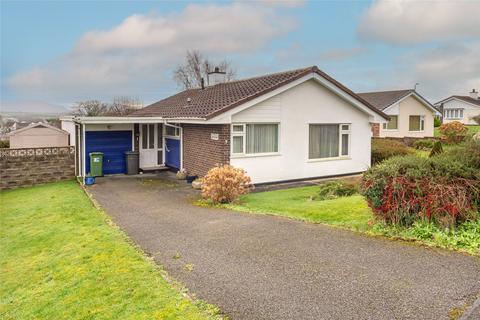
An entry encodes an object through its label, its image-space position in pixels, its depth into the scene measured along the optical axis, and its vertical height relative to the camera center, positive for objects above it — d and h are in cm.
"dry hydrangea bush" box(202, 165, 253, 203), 1225 -143
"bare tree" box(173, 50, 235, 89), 5834 +1018
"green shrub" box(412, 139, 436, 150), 2989 -43
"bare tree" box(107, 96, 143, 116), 4956 +449
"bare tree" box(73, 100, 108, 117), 4668 +354
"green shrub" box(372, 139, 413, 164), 2014 -61
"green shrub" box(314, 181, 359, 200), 1322 -176
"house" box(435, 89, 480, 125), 5947 +469
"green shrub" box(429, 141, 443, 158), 1715 -39
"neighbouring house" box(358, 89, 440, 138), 3628 +232
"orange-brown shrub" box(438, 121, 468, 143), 3289 +92
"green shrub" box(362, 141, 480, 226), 751 -97
